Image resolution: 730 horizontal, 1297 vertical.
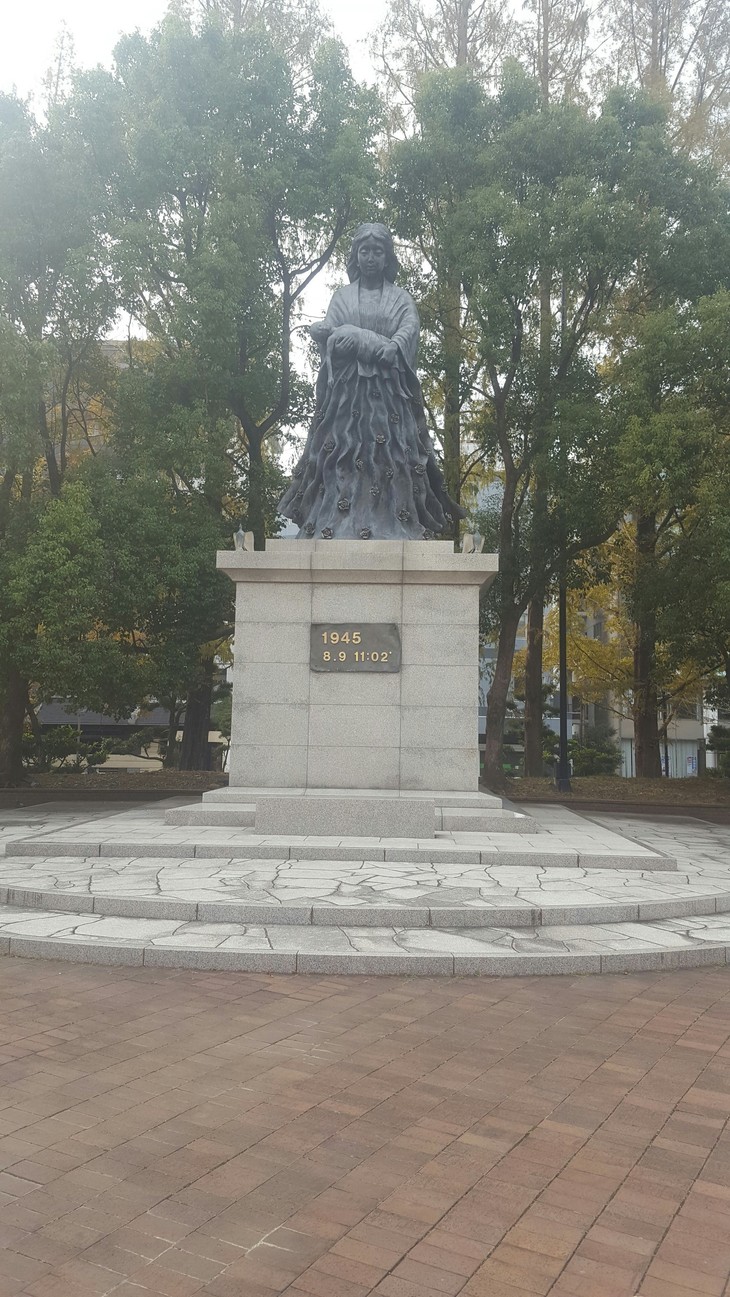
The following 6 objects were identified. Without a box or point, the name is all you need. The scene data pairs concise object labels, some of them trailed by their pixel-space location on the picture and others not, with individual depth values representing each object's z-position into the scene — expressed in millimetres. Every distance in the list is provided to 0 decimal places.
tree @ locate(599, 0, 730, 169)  22062
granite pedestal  11234
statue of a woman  12242
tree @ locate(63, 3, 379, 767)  17734
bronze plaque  11336
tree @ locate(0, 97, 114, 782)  15891
